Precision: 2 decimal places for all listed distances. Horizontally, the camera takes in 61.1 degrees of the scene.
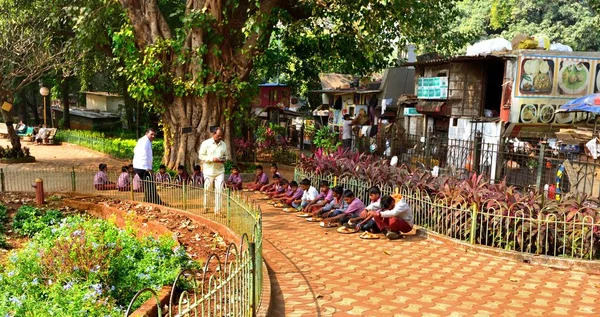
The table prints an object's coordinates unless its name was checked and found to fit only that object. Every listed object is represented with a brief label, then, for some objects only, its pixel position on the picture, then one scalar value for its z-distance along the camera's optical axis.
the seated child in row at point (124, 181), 11.09
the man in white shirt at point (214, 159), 10.13
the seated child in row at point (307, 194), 10.50
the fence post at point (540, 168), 10.89
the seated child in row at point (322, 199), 10.05
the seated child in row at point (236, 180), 12.19
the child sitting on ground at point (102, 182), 11.54
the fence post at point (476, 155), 13.65
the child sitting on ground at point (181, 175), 11.25
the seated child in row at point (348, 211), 9.28
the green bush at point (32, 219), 8.74
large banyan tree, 13.56
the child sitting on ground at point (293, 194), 10.86
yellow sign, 18.70
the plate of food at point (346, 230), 9.16
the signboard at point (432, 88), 19.62
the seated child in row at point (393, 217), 8.57
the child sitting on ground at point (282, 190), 11.35
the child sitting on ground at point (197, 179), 11.06
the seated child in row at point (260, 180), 12.61
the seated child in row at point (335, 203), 9.77
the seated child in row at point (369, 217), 8.91
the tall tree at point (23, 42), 18.59
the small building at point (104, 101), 39.31
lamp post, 26.47
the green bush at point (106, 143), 21.25
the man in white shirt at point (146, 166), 10.51
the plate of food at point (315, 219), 10.05
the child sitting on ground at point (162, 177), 10.60
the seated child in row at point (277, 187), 11.47
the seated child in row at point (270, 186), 11.95
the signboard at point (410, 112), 23.04
